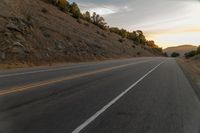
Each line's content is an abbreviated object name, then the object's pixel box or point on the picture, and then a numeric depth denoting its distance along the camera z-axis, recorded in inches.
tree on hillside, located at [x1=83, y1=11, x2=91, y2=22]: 1497.1
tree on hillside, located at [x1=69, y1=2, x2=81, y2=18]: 1233.9
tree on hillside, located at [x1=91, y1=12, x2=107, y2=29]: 1626.3
